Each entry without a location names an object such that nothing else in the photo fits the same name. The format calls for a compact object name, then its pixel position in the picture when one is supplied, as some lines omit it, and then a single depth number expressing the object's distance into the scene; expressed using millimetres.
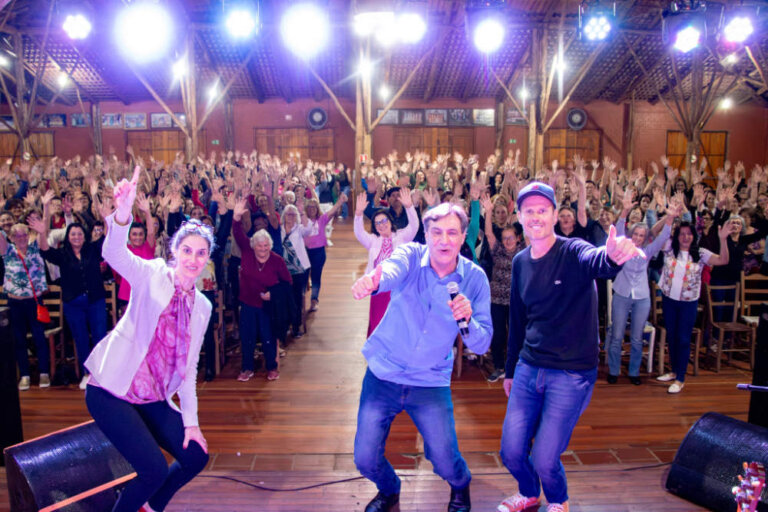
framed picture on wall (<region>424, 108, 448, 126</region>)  15883
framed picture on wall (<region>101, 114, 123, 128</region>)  16000
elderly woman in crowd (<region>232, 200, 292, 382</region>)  4301
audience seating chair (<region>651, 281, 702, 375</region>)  4488
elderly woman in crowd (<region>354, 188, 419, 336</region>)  4188
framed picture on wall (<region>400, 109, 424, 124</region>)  15906
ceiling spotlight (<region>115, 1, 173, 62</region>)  8469
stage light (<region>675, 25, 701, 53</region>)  7637
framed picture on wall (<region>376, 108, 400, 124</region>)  15836
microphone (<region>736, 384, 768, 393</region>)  1944
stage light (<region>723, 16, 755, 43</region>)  8445
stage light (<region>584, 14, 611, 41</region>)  8164
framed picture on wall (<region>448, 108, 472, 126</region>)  15875
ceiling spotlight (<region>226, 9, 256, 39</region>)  8117
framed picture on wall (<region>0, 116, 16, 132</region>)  15867
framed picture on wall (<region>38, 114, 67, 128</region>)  16047
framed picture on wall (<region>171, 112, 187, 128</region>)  15562
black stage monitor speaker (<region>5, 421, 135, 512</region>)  2217
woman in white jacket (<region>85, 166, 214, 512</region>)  2000
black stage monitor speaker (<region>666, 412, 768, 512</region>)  2387
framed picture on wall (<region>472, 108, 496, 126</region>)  15898
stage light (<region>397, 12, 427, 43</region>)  9633
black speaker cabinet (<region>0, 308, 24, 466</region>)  2887
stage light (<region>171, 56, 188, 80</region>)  10977
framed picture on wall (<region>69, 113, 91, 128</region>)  16047
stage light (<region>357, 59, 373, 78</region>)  10781
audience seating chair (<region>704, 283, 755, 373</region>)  4657
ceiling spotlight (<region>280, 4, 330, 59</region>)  10172
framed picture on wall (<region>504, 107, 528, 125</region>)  15742
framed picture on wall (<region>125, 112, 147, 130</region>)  15992
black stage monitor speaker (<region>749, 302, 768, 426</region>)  2809
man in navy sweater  2182
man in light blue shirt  2170
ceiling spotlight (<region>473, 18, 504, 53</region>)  8055
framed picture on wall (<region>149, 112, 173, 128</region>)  16016
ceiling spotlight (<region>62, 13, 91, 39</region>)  8297
